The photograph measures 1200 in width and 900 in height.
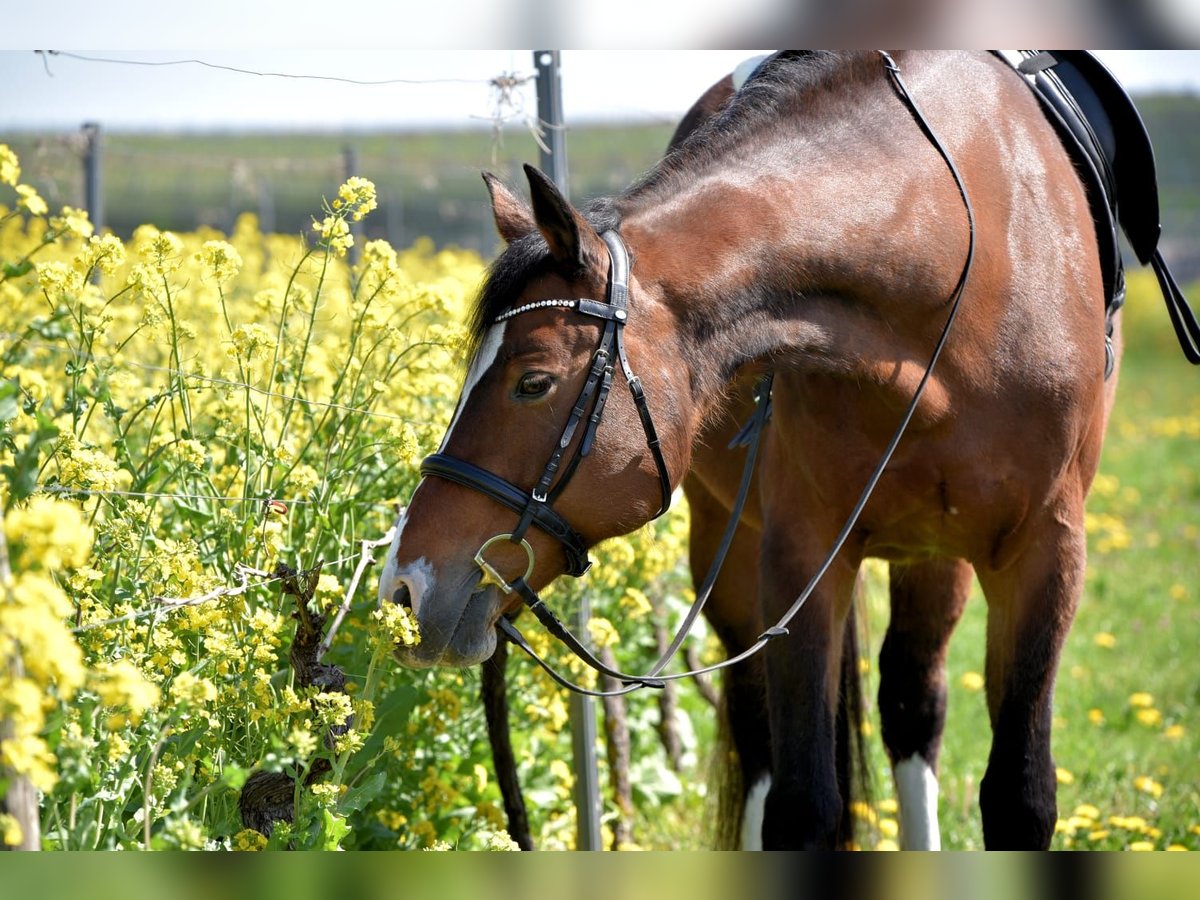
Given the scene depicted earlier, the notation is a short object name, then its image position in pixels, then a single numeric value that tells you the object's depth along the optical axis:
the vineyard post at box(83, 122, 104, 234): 12.13
